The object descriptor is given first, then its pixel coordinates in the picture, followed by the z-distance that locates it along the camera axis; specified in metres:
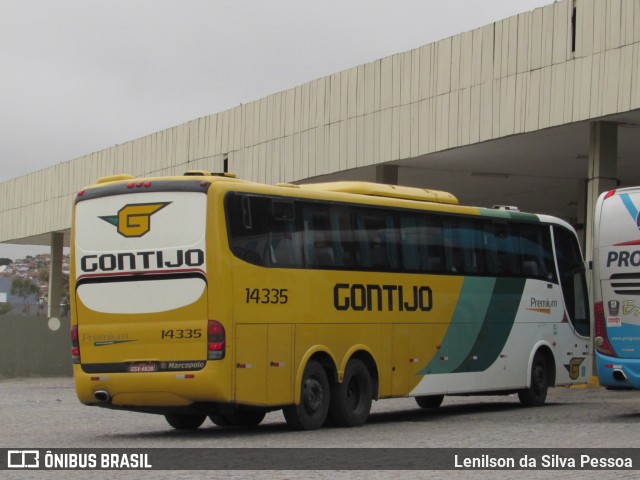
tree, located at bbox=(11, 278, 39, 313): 182.88
